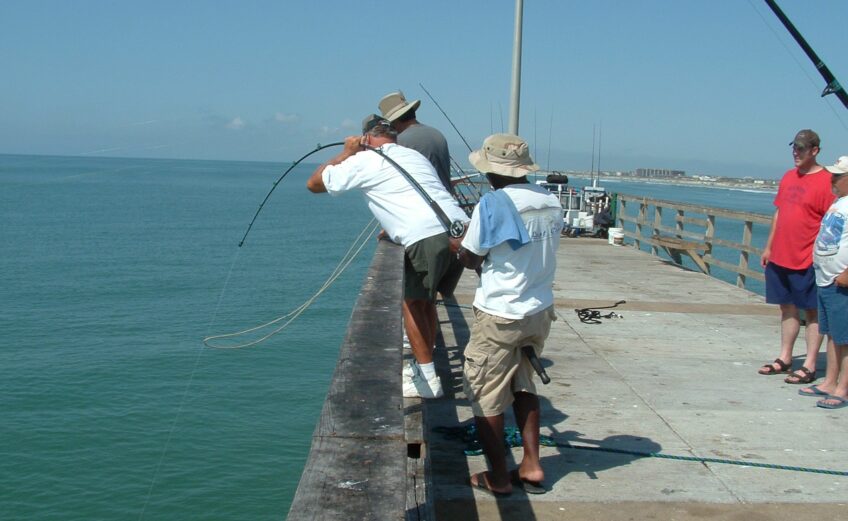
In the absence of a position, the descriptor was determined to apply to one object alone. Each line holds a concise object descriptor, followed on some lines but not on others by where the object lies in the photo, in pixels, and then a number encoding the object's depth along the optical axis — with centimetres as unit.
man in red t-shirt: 646
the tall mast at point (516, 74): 1389
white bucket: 1862
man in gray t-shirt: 590
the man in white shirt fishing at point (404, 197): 490
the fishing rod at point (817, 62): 735
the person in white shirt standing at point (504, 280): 398
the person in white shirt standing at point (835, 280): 574
